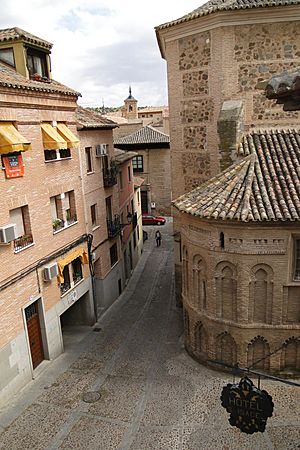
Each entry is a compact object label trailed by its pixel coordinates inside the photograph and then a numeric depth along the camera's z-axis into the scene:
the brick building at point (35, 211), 12.52
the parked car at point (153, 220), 40.59
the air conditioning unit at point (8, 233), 11.88
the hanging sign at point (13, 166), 12.33
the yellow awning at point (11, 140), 11.88
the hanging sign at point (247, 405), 8.38
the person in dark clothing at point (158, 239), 33.91
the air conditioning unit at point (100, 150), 19.33
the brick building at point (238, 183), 12.43
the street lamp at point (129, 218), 26.79
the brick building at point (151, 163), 40.47
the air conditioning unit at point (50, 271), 14.47
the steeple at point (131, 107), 75.07
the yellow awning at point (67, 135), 15.51
